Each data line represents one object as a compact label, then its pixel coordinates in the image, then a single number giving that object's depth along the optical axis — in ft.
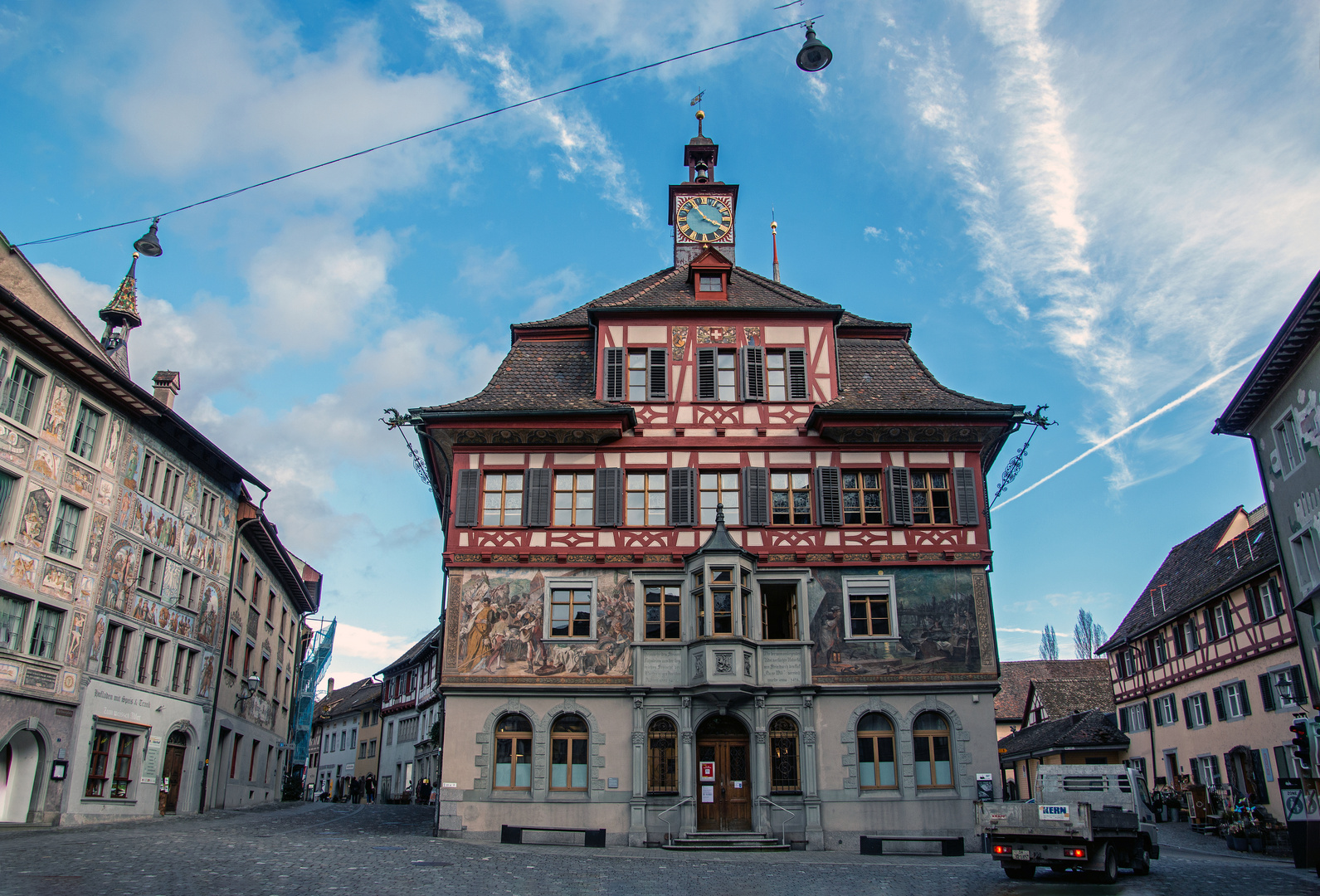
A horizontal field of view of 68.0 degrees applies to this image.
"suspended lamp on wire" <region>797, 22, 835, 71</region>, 55.31
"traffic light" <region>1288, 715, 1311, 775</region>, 68.54
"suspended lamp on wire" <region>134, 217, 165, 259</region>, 58.23
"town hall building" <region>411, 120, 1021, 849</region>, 83.66
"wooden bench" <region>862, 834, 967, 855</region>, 76.23
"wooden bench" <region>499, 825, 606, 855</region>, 78.23
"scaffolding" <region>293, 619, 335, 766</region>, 189.78
